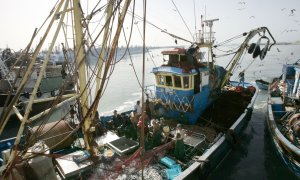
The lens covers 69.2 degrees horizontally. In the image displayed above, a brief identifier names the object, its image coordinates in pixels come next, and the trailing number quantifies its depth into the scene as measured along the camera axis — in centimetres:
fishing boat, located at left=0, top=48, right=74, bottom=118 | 2325
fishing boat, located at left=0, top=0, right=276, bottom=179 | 665
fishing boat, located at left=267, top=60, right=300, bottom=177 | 1189
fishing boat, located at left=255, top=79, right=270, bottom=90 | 3503
